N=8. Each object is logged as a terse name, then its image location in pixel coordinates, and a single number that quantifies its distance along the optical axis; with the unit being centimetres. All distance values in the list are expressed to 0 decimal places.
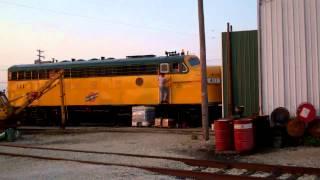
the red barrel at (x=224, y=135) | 1523
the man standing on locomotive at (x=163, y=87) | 2639
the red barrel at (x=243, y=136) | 1488
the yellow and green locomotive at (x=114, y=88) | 2617
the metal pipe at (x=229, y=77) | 2011
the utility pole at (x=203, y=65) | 1858
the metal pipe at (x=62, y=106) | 2675
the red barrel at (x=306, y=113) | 1578
